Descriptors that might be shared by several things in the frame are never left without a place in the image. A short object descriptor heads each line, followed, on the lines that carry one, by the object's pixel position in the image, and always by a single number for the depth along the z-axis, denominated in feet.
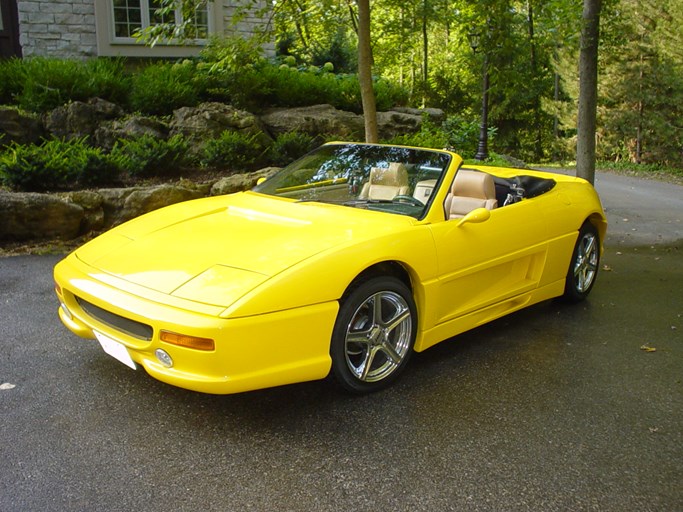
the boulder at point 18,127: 31.19
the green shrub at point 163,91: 35.24
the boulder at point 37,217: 23.80
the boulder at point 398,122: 40.68
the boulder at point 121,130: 32.40
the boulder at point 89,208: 25.43
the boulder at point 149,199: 26.11
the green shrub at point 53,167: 25.95
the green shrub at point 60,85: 33.27
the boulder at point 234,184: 28.30
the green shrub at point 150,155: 29.32
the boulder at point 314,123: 36.73
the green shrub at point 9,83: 34.78
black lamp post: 54.65
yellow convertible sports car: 10.30
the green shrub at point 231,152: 31.68
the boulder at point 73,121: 32.50
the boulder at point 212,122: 33.53
